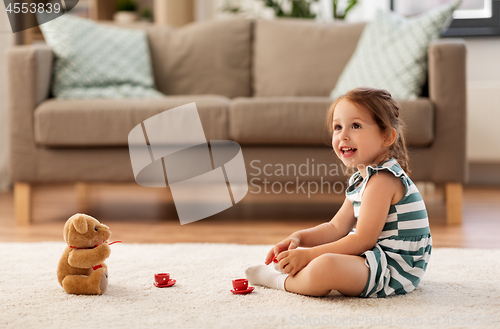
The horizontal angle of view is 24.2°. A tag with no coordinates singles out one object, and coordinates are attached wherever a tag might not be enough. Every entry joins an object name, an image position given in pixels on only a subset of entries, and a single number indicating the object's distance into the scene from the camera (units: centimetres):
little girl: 297
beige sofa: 404
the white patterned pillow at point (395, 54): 421
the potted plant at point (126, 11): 673
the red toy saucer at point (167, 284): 311
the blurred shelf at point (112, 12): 632
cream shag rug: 282
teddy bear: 302
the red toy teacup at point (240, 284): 305
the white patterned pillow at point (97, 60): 444
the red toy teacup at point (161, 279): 311
